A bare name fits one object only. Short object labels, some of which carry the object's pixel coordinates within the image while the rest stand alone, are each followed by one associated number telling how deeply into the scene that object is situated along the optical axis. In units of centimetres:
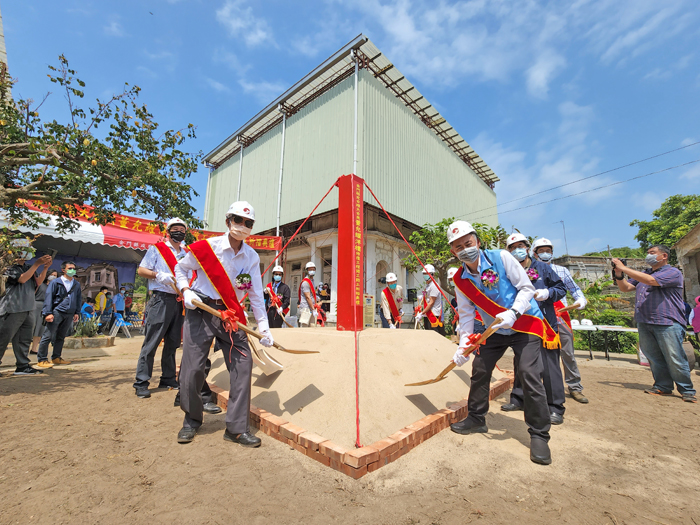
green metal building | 1290
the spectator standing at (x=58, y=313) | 570
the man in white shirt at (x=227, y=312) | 263
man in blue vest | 252
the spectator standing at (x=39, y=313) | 669
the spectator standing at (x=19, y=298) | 441
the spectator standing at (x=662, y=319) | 406
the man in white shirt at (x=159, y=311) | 374
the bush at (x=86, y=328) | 845
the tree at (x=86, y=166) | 397
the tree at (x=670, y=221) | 2216
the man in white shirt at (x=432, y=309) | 664
